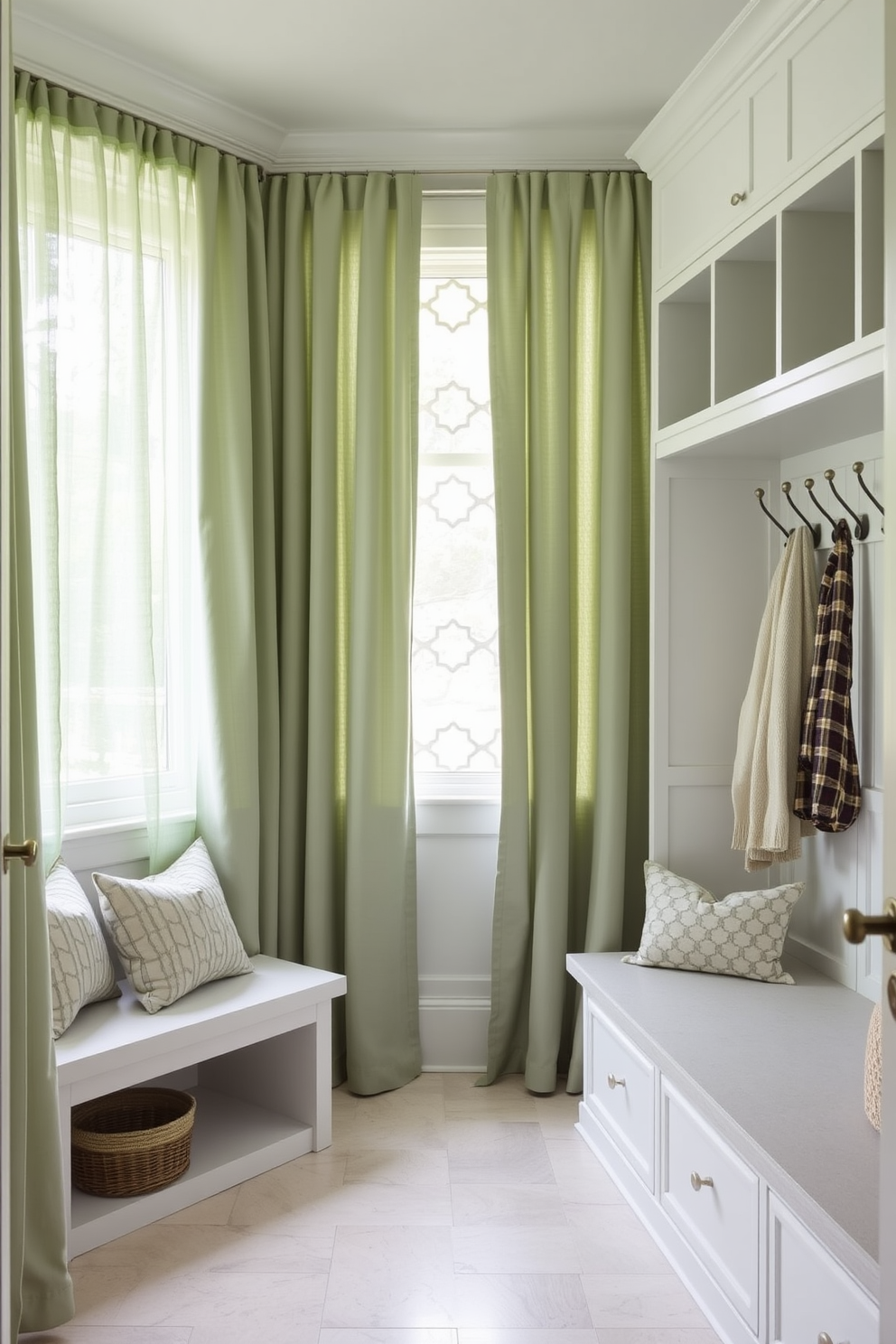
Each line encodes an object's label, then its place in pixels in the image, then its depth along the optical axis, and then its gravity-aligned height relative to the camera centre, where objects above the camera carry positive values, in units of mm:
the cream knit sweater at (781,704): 2666 -157
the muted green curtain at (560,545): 3217 +287
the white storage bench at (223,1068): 2365 -1057
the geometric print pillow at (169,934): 2609 -712
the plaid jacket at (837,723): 2541 -194
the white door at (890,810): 1146 -180
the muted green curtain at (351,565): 3221 +228
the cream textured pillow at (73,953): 2402 -697
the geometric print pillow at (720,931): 2713 -733
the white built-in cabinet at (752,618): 1891 +61
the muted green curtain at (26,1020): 1926 -672
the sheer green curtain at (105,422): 2639 +576
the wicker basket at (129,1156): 2459 -1165
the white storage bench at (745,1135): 1688 -886
